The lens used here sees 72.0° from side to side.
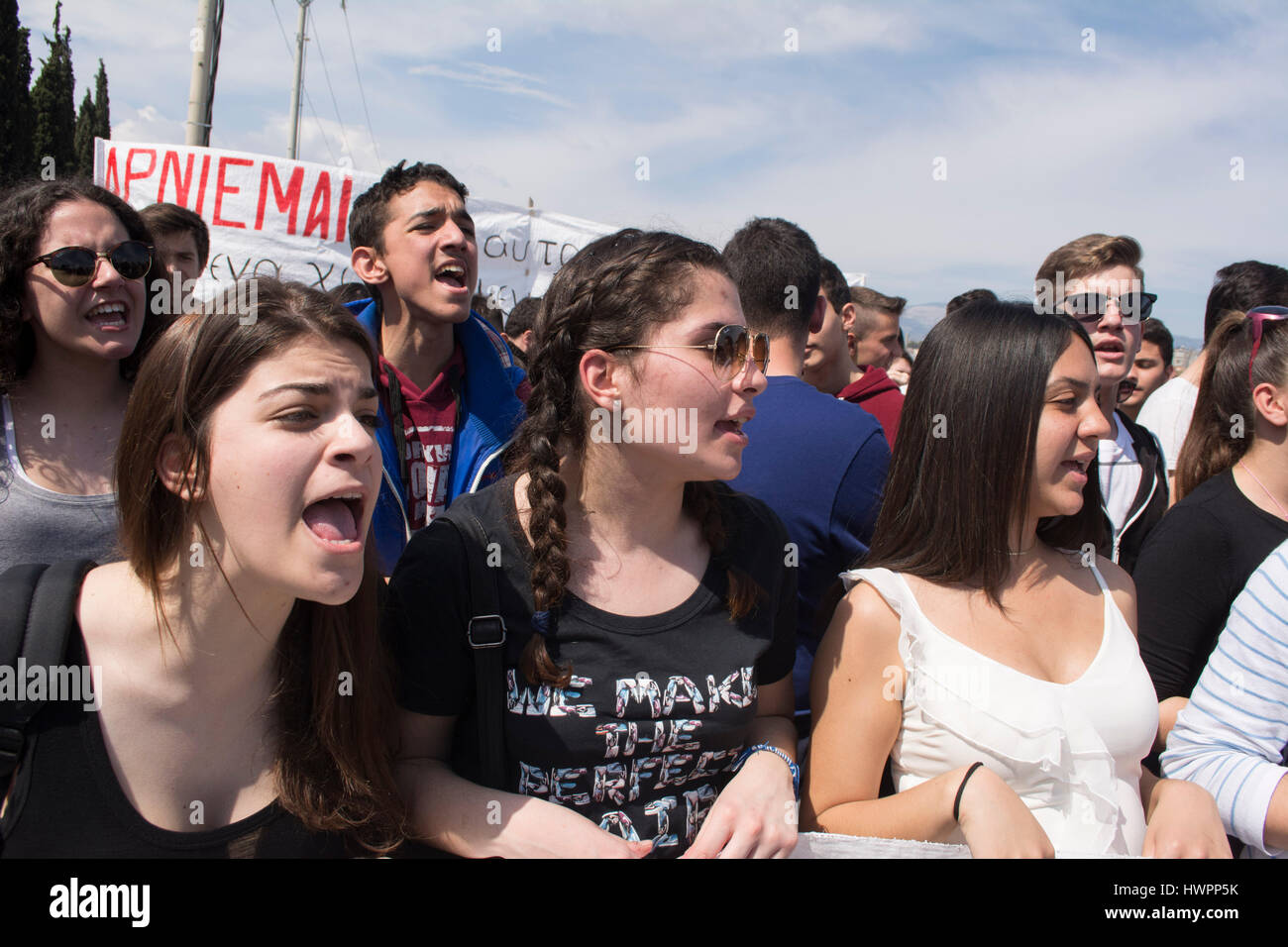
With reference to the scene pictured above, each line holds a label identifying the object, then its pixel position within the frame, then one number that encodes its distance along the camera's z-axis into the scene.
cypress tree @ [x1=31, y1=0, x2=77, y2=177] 20.66
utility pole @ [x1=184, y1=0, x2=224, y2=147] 6.30
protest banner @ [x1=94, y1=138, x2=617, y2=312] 6.58
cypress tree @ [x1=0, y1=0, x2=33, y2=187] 16.36
